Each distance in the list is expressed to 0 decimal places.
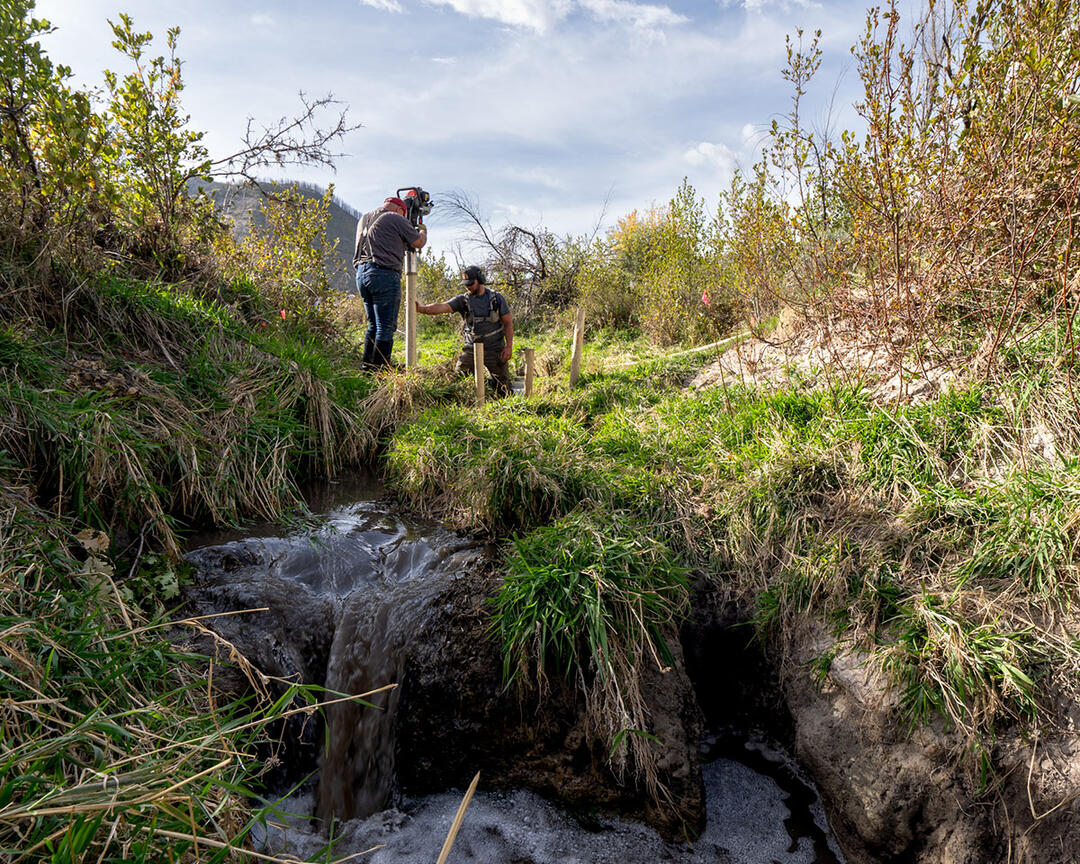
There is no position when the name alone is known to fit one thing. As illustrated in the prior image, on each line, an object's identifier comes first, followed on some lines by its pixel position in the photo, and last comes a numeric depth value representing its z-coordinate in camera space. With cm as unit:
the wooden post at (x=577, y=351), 722
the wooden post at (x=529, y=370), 704
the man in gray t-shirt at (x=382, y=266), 614
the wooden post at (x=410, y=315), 610
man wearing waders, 712
